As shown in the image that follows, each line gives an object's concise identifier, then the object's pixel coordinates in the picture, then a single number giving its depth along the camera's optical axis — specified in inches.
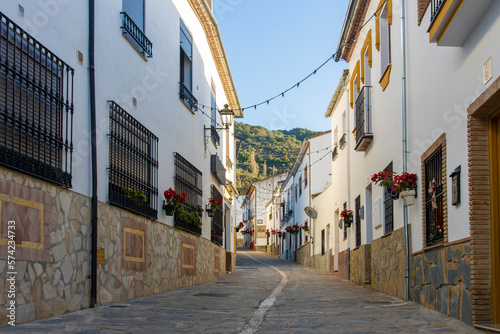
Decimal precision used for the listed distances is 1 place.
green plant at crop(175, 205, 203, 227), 537.2
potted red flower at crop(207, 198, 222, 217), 722.2
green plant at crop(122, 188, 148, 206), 415.9
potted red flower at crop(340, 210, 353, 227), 691.4
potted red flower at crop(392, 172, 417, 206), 383.9
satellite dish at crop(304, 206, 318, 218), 1138.0
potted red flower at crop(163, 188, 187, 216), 513.9
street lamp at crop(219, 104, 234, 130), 729.6
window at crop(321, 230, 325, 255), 1071.0
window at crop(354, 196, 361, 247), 653.3
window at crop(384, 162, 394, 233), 480.4
